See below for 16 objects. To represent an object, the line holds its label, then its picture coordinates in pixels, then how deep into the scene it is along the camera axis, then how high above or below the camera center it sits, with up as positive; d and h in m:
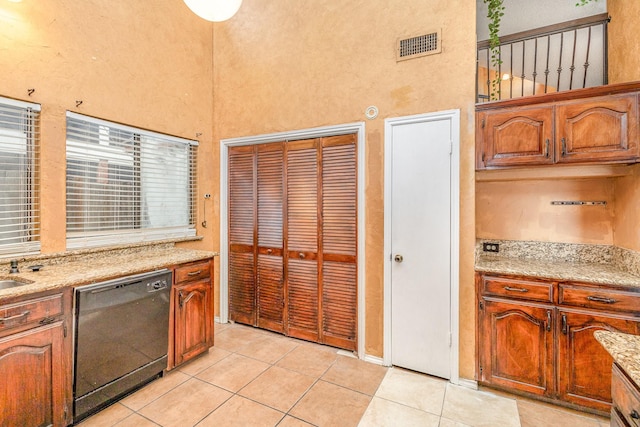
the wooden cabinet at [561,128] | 2.04 +0.60
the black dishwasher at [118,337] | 1.91 -0.87
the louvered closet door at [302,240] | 3.04 -0.29
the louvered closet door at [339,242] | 2.85 -0.29
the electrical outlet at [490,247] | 2.83 -0.34
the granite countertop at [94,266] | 1.79 -0.40
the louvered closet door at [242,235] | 3.42 -0.27
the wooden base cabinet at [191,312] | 2.50 -0.87
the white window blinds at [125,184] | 2.50 +0.27
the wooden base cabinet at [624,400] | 0.95 -0.64
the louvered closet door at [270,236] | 3.22 -0.26
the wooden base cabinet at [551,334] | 1.97 -0.89
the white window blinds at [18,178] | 2.12 +0.25
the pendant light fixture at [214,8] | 1.78 +1.24
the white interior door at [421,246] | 2.43 -0.29
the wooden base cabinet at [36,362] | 1.59 -0.84
